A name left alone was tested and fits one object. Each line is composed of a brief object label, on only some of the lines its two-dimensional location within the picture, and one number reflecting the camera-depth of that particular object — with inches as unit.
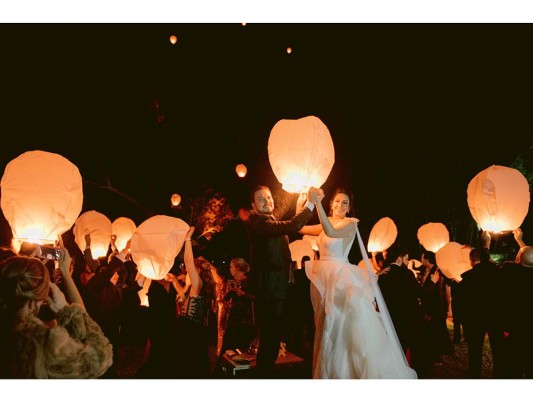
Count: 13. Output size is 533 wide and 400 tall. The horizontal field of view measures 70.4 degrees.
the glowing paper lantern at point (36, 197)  141.1
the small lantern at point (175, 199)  598.3
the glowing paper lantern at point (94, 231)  282.7
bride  143.2
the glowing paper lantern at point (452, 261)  272.8
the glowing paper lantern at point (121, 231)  344.8
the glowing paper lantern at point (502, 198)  199.0
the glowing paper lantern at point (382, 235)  372.8
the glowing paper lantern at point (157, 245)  163.2
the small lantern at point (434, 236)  398.6
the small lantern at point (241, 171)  438.4
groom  141.6
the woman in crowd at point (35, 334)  83.0
